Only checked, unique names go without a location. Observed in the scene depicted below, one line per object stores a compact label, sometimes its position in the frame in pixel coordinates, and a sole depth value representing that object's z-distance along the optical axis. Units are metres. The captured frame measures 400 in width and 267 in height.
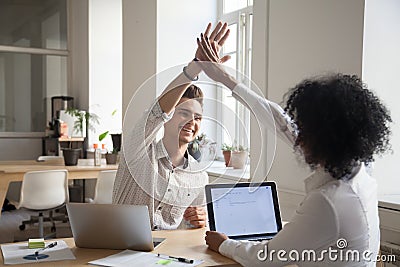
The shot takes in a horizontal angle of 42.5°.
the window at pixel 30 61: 7.50
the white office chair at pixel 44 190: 4.53
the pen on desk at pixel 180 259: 1.79
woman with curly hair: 1.44
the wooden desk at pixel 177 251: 1.79
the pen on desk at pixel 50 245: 1.94
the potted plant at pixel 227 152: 1.72
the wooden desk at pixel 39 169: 4.63
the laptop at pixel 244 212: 1.98
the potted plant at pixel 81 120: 6.64
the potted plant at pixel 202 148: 1.77
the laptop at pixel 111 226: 1.85
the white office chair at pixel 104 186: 4.71
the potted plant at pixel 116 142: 5.32
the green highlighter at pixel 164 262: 1.76
